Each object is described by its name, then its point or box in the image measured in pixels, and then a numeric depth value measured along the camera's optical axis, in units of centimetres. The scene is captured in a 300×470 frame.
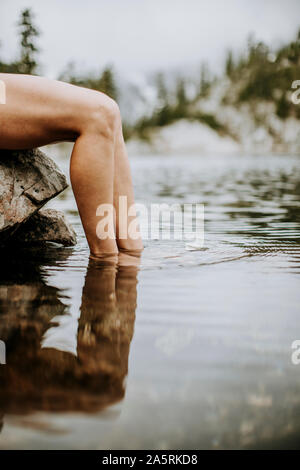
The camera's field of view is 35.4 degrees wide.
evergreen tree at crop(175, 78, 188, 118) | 7195
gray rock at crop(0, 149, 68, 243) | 223
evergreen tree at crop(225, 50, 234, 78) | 8112
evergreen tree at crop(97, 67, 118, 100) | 4381
